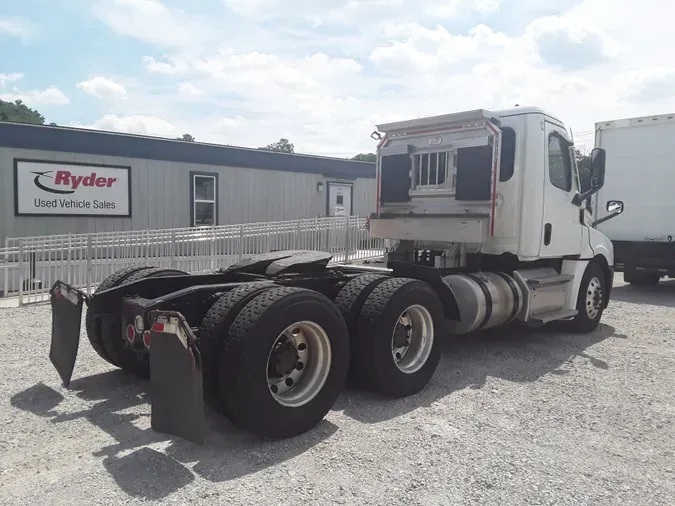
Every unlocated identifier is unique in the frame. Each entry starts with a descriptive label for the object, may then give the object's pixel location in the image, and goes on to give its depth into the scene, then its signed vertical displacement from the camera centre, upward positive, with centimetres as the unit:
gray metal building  1273 +92
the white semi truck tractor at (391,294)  363 -66
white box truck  1167 +80
